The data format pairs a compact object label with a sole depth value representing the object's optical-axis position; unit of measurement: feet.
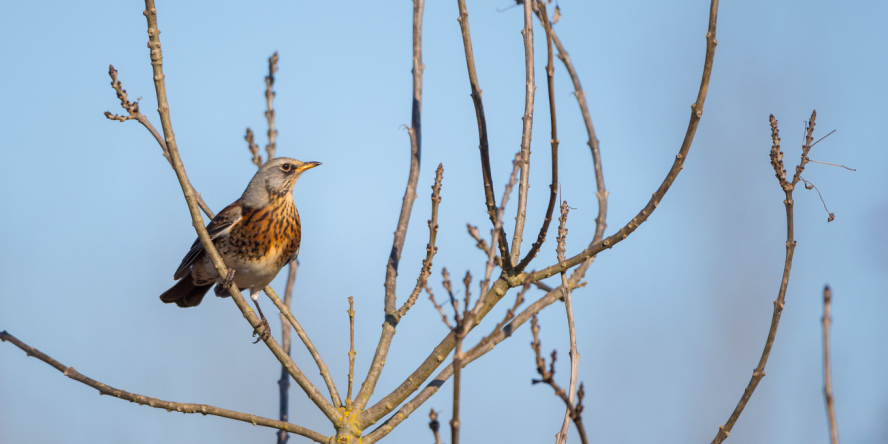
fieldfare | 38.24
